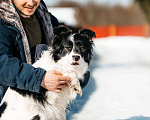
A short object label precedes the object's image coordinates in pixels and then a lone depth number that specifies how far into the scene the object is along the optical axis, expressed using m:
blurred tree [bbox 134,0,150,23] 24.62
